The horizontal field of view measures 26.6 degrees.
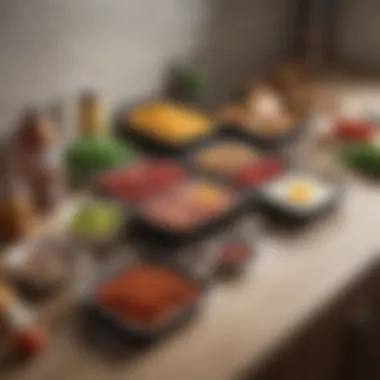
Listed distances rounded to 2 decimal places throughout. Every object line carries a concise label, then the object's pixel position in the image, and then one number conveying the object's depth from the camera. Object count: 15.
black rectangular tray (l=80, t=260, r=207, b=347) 0.95
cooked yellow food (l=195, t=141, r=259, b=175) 1.34
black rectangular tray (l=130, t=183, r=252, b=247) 1.14
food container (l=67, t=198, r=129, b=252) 1.14
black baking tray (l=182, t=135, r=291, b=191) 1.29
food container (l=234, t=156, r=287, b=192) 1.29
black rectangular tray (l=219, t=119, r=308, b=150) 1.44
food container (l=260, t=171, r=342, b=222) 1.22
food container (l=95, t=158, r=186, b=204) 1.25
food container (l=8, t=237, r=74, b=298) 1.03
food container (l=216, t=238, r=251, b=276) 1.10
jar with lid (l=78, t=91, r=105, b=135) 1.34
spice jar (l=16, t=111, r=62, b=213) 1.17
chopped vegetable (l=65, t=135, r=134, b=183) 1.31
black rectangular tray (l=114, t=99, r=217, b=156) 1.38
